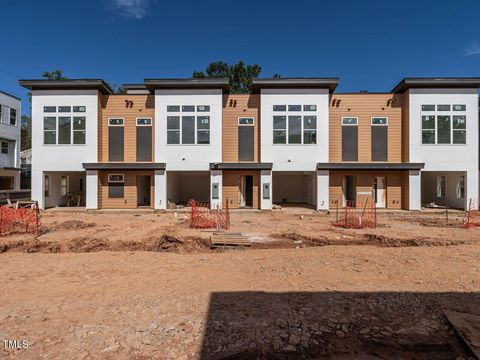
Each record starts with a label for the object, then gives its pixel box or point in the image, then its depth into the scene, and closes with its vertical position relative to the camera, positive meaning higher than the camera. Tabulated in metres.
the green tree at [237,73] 46.34 +17.53
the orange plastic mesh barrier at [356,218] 13.45 -2.07
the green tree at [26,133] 58.44 +9.53
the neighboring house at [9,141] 28.89 +4.01
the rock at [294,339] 3.78 -2.16
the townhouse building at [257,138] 19.25 +2.93
